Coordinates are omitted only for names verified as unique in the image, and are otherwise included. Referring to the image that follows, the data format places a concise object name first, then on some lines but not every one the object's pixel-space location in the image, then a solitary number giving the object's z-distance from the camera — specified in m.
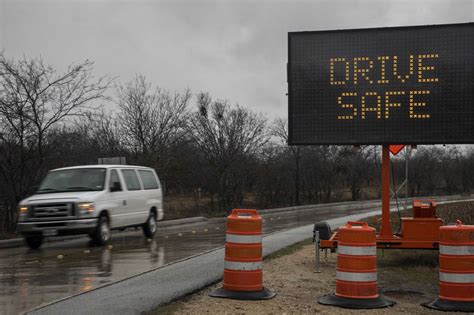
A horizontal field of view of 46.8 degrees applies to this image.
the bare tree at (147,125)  28.52
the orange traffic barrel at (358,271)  6.86
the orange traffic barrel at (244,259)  7.23
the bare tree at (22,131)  16.92
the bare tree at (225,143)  34.84
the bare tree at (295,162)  43.46
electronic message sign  9.39
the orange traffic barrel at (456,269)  6.73
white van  13.39
